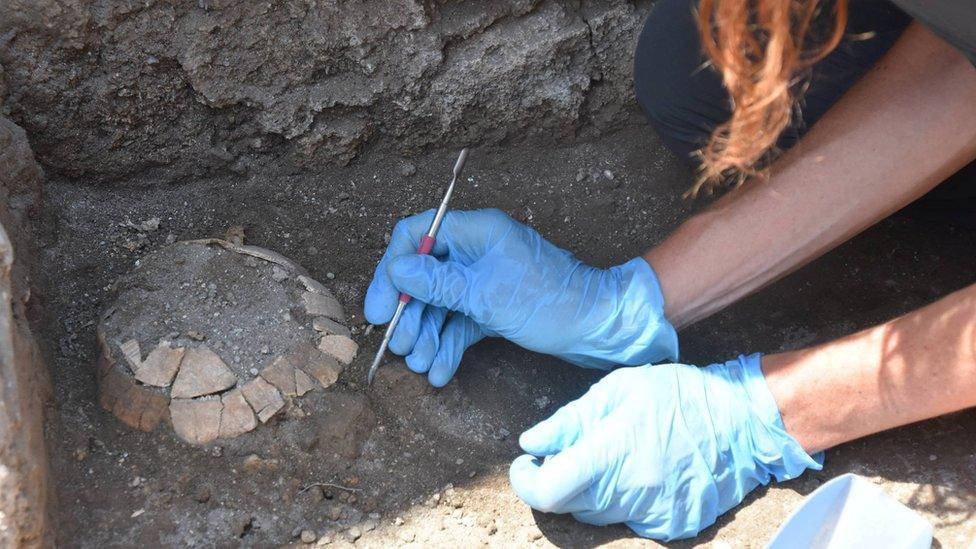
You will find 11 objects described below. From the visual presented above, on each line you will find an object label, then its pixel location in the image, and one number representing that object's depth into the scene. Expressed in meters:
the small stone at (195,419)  0.65
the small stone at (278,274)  0.71
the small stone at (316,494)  0.65
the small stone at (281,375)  0.67
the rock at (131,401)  0.65
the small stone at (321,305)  0.71
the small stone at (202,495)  0.63
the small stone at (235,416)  0.65
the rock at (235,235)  0.74
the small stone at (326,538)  0.63
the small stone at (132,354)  0.66
